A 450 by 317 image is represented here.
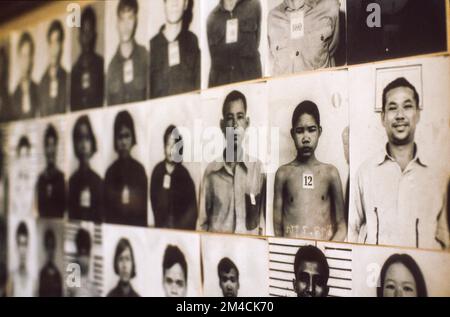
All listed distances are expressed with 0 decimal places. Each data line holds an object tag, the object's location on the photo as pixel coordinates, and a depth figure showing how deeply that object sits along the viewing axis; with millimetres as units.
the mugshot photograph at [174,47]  1062
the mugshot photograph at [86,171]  1178
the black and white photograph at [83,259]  1170
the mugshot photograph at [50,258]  1232
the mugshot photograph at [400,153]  882
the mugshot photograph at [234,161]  1002
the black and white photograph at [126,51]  1124
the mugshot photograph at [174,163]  1063
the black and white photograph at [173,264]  1056
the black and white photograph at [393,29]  886
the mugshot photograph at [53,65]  1239
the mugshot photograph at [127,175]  1119
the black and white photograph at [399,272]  880
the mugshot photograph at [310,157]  941
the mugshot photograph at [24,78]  1305
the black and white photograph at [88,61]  1180
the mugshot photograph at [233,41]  1003
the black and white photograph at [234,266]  994
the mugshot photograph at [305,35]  944
